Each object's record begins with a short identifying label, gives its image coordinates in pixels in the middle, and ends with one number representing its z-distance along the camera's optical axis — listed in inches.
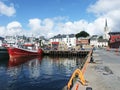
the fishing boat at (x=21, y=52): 1241.1
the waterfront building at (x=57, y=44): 2274.7
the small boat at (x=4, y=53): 1234.4
